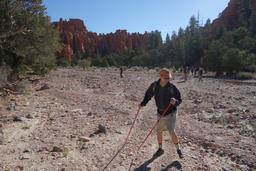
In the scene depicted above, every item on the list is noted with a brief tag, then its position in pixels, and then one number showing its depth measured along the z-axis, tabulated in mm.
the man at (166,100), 3645
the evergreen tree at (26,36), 9069
